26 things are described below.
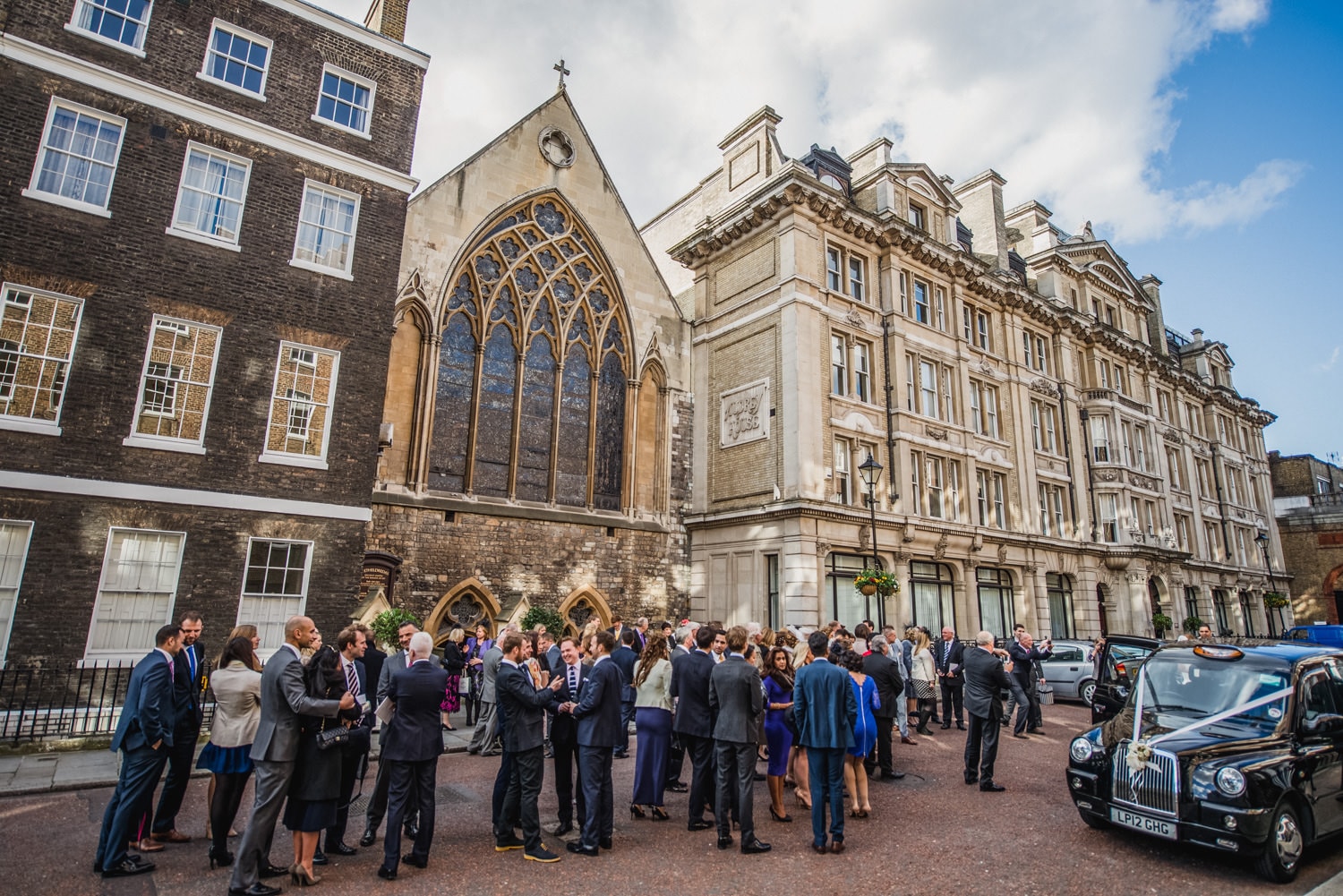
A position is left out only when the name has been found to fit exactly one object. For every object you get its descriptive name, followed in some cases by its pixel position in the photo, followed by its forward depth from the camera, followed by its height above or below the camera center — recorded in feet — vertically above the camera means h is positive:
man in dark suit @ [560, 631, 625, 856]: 21.91 -3.87
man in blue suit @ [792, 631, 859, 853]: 22.27 -3.51
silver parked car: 57.57 -3.70
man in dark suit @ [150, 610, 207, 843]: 21.26 -4.01
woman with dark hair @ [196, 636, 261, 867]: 20.02 -3.74
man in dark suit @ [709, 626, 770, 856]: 22.68 -3.53
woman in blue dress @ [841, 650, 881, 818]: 26.00 -4.67
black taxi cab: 20.01 -3.70
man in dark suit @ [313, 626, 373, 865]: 20.17 -3.63
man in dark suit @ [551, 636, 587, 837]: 23.81 -4.68
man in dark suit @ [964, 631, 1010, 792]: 29.17 -3.36
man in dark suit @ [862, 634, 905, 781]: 31.37 -3.22
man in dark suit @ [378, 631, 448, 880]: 19.90 -3.56
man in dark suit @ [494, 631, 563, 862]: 21.67 -3.44
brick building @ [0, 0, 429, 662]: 38.06 +16.73
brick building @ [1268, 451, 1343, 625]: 143.43 +15.46
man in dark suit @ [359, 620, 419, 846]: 21.83 -5.64
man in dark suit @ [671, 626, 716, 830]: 24.81 -3.37
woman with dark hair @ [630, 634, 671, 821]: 25.55 -4.03
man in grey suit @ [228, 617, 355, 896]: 17.78 -3.54
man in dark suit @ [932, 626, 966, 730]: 44.32 -3.09
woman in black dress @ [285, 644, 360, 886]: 18.69 -4.62
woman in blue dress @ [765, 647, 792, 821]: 26.43 -3.74
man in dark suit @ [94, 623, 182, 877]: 18.94 -3.87
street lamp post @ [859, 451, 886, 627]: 58.54 +10.98
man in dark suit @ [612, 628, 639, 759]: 31.17 -2.17
